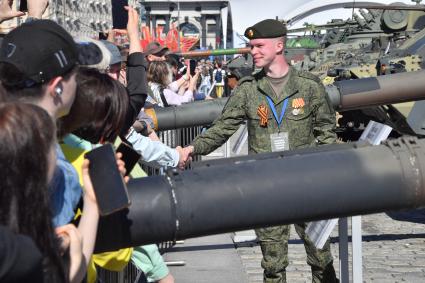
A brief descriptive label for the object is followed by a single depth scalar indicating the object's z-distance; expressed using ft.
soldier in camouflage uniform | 18.81
